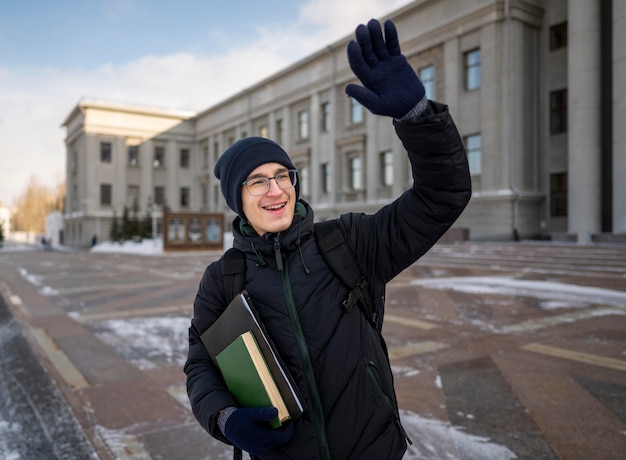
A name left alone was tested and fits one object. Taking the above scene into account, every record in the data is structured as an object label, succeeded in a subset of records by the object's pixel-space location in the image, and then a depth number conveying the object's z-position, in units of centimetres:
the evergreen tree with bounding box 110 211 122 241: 3878
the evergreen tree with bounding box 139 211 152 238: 3672
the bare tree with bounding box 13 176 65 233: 9194
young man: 146
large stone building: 2111
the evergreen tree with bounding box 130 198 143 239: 3715
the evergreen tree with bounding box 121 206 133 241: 3744
